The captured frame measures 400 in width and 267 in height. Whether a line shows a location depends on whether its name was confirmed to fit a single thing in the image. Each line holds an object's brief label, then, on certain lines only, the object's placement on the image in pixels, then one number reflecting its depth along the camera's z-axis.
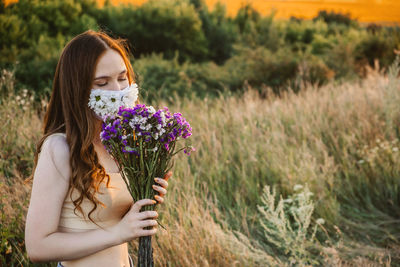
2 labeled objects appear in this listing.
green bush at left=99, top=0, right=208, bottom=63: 17.08
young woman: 1.47
